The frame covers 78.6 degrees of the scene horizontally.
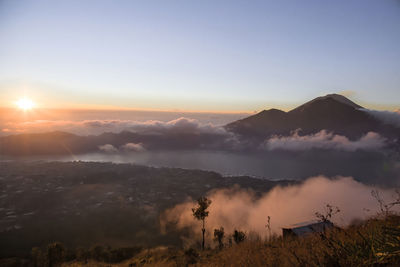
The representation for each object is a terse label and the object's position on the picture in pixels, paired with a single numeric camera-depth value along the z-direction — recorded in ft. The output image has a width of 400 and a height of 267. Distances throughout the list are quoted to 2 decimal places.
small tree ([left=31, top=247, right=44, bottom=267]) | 239.42
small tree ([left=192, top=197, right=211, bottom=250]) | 237.66
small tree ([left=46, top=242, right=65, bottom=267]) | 202.32
